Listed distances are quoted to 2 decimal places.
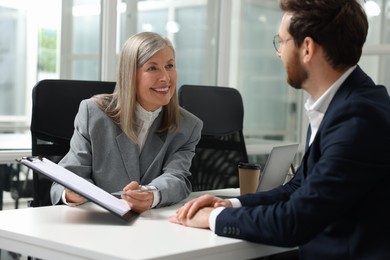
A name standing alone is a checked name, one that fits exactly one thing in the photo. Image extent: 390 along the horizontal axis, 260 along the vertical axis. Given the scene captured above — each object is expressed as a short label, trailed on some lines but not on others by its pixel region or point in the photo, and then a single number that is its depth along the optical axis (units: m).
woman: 2.14
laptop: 1.95
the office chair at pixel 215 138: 2.85
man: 1.38
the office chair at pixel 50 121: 2.27
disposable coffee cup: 2.10
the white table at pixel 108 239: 1.30
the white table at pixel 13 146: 3.26
